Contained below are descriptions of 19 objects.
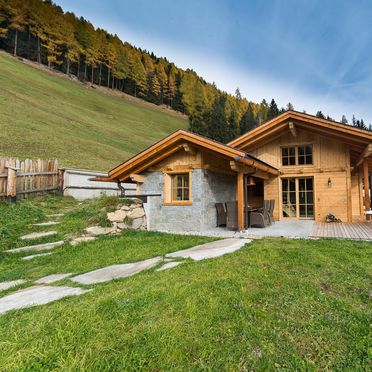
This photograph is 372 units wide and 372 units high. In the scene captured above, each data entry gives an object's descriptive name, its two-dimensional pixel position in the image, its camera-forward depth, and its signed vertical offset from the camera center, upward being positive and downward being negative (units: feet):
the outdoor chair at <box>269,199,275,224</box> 35.82 -1.69
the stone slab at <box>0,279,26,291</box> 14.78 -5.00
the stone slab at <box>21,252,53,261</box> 20.07 -4.51
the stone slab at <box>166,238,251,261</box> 18.19 -3.84
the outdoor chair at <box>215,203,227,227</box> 32.37 -1.85
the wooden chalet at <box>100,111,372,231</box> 30.09 +3.59
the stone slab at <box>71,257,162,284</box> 15.01 -4.54
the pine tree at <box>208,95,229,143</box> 131.75 +36.42
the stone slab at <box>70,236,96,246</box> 23.85 -3.86
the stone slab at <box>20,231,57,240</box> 23.25 -3.35
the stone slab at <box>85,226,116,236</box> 26.04 -3.21
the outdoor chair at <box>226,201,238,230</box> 30.58 -1.84
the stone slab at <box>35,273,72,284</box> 15.31 -4.83
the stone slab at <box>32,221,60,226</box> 26.45 -2.53
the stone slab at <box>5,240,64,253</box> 21.13 -4.10
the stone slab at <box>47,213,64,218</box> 28.99 -1.86
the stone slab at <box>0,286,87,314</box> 11.71 -4.77
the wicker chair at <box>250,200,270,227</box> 31.42 -2.30
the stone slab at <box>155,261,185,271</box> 15.86 -4.15
